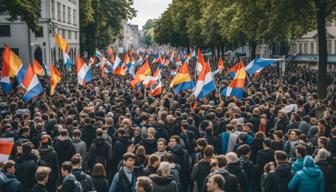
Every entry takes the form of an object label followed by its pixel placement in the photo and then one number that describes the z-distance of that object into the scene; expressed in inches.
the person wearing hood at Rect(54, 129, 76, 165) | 409.4
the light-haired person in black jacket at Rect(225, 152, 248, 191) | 325.1
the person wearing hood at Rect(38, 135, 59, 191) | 383.6
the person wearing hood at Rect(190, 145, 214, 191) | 344.2
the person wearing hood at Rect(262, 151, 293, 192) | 317.1
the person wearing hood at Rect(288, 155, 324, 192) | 307.4
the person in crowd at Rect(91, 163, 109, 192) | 313.6
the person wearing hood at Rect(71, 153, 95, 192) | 302.7
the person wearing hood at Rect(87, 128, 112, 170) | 408.8
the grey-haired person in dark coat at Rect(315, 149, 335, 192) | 337.3
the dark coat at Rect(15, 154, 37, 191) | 347.6
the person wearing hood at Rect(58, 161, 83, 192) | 290.8
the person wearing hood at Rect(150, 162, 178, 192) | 280.2
